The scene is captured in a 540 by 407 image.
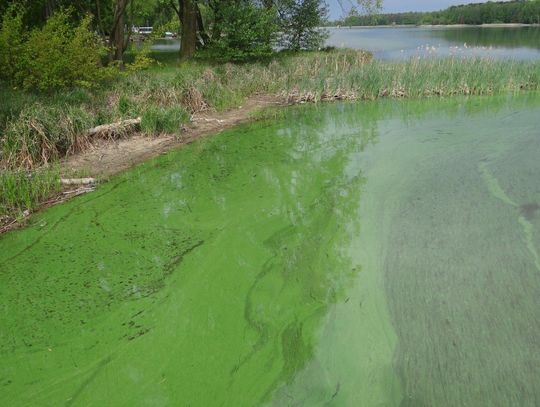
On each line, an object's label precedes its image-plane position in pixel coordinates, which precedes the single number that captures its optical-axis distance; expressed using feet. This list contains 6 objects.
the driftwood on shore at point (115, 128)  24.08
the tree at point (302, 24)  53.62
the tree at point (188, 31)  45.32
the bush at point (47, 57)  24.27
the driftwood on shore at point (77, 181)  19.25
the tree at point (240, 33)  43.29
